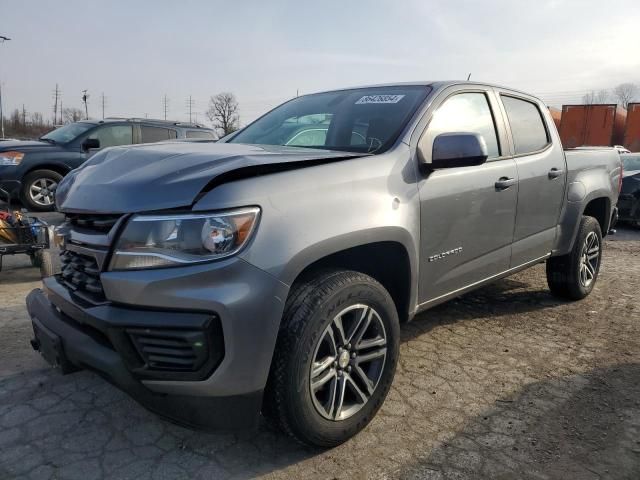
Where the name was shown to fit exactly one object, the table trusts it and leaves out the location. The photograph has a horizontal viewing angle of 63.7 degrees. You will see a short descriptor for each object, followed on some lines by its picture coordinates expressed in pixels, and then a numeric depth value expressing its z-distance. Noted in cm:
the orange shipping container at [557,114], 2484
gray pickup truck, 201
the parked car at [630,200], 962
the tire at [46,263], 423
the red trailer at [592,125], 2347
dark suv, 894
